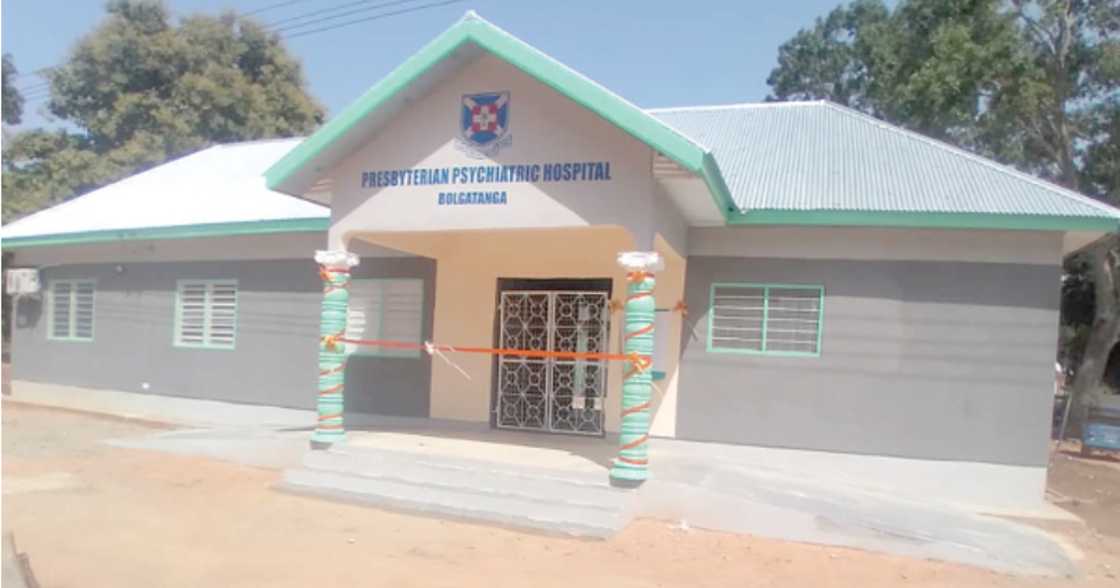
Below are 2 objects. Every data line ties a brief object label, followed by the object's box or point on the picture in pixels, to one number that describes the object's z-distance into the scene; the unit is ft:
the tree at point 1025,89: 42.98
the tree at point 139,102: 75.56
